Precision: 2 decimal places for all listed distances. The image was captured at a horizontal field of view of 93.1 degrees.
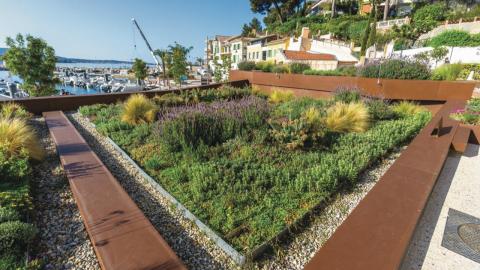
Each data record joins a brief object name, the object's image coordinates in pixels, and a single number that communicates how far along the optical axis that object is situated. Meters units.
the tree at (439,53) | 14.49
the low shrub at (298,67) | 12.09
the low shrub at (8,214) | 2.03
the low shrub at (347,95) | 6.62
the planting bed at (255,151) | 2.53
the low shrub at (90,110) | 6.92
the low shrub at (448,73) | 7.58
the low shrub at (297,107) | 5.68
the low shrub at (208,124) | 4.11
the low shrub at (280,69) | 12.07
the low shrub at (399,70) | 7.56
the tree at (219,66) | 21.42
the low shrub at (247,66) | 14.46
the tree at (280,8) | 41.84
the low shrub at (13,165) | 2.83
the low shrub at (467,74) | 8.16
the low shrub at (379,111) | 5.80
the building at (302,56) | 22.20
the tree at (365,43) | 21.25
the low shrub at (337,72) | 9.27
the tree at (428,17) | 23.78
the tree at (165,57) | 22.06
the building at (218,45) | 49.08
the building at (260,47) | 34.39
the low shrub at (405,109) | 6.18
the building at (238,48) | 41.97
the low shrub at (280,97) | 9.02
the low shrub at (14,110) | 5.72
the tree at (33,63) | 10.59
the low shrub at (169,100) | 7.13
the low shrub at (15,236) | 1.79
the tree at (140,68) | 25.75
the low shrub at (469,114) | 4.89
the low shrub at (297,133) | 4.00
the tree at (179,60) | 20.02
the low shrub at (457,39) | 17.06
